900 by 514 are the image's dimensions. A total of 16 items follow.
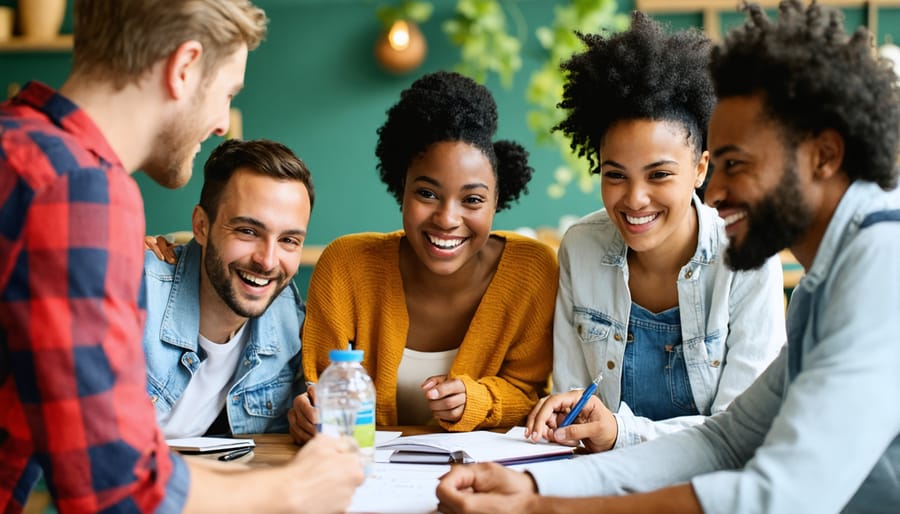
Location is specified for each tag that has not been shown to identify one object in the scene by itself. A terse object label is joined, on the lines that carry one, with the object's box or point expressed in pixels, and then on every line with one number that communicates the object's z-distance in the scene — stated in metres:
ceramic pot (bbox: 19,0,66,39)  4.87
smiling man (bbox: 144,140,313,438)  2.02
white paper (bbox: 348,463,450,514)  1.33
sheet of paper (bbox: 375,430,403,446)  1.74
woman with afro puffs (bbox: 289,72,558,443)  2.12
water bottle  1.39
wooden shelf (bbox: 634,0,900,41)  4.52
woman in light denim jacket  1.93
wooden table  1.69
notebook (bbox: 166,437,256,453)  1.66
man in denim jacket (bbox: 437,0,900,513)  1.12
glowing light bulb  4.75
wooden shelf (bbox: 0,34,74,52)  4.86
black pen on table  1.65
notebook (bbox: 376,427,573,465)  1.60
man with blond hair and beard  1.00
